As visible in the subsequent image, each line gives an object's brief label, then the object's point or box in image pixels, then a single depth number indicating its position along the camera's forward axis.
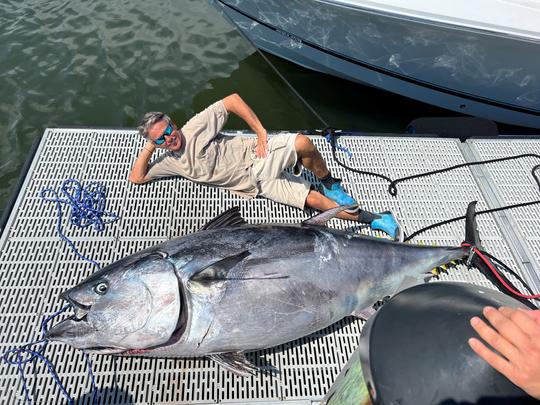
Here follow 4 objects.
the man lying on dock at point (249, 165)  3.20
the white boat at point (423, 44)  3.86
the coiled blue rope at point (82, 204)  3.08
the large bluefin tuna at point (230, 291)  2.16
